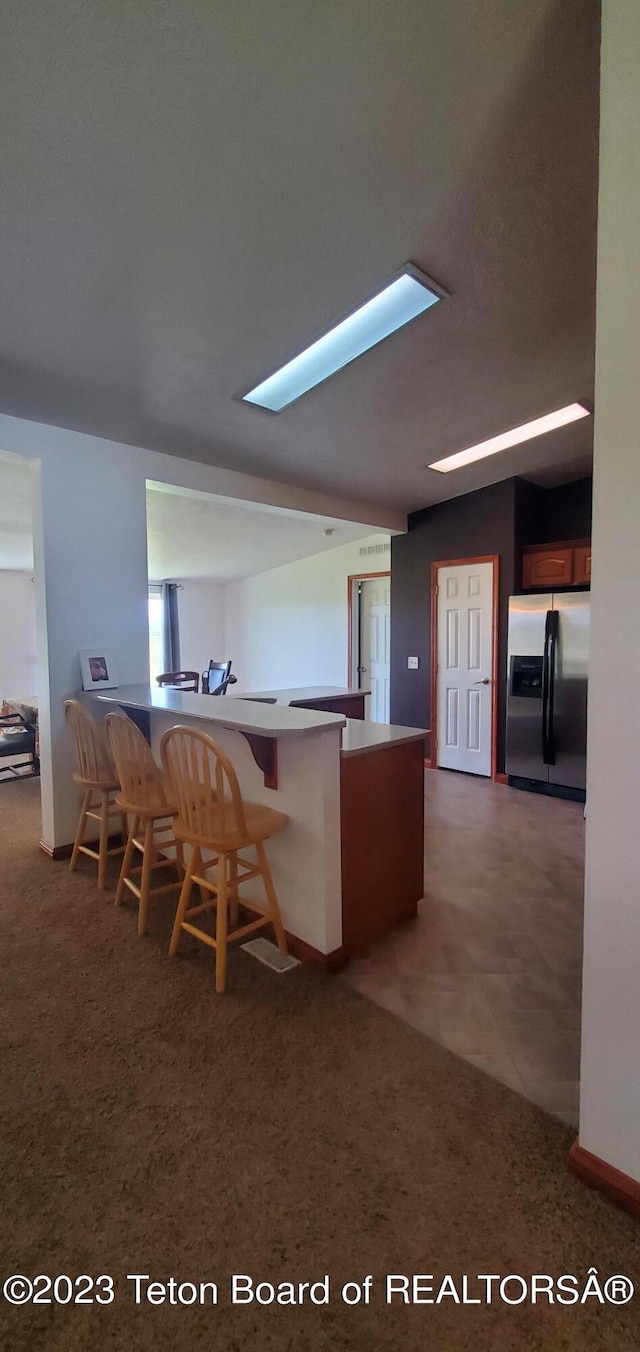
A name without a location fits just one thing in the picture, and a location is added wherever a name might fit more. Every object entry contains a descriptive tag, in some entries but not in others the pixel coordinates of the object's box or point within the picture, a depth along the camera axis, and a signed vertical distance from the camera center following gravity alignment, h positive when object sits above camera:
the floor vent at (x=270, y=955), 2.04 -1.22
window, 8.32 +0.31
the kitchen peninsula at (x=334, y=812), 1.99 -0.66
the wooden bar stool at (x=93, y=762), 2.66 -0.58
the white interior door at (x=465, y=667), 4.91 -0.19
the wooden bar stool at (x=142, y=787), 2.26 -0.60
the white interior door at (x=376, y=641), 6.31 +0.09
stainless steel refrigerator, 4.17 -0.37
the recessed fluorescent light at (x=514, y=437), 3.51 +1.51
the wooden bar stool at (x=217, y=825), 1.88 -0.66
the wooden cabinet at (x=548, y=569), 4.46 +0.68
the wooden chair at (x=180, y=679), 5.36 -0.30
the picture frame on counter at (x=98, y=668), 3.05 -0.11
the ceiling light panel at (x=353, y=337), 2.18 +1.44
